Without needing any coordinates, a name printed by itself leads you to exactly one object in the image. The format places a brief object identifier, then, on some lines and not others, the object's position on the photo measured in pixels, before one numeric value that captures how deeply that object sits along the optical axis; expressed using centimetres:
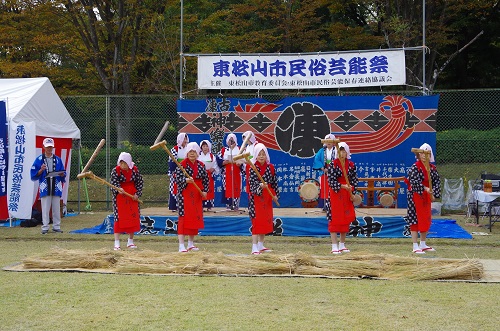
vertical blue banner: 1315
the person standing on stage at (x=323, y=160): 1114
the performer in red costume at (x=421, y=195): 1027
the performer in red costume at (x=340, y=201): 1028
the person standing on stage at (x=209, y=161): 1415
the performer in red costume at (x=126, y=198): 1051
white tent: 1327
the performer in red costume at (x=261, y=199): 1009
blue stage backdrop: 1516
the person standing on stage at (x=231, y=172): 1448
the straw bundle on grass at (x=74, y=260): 838
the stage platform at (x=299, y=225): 1239
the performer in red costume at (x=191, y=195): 1012
